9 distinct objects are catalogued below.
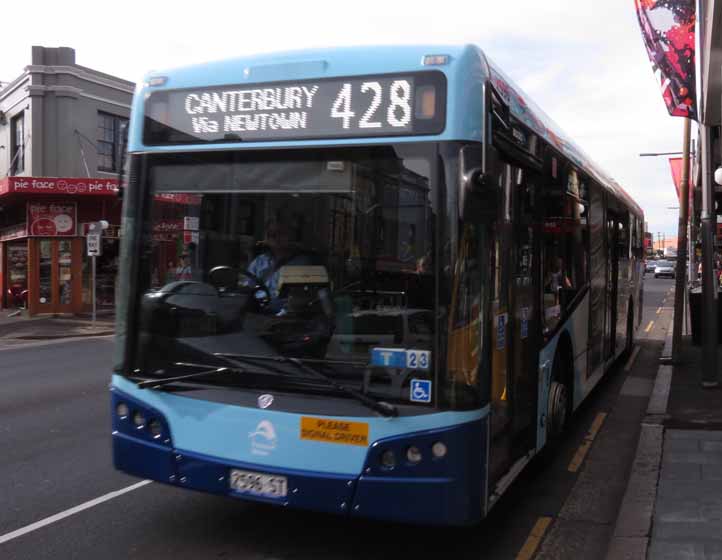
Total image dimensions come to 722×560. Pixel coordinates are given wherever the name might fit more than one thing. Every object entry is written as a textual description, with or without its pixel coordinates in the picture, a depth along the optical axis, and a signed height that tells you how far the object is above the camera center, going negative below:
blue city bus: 4.02 -0.19
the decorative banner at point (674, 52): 10.00 +2.82
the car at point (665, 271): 65.50 -1.29
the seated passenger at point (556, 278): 6.13 -0.20
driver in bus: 4.46 -0.05
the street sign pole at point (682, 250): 12.09 +0.11
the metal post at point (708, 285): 9.81 -0.37
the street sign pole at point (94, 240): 20.12 +0.19
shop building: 24.34 +2.05
